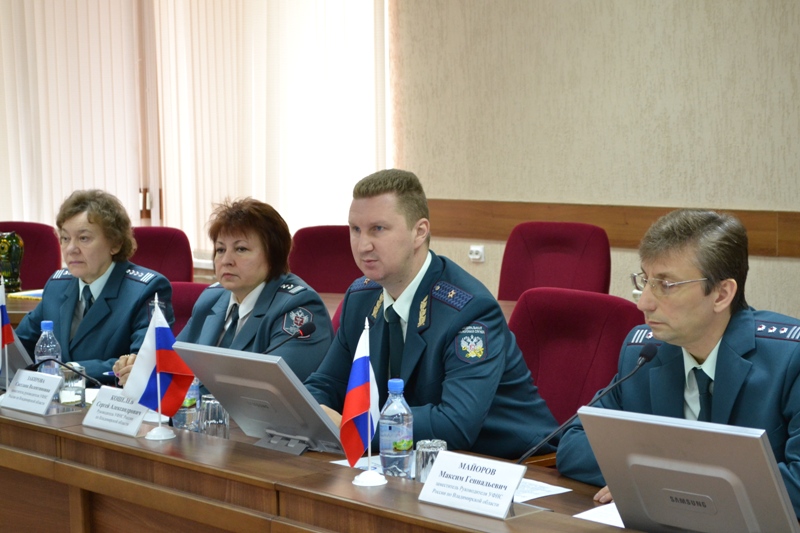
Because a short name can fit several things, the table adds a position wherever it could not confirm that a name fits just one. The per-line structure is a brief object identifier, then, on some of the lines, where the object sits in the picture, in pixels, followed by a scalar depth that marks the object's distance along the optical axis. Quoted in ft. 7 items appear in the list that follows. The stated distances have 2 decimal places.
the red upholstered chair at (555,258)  14.82
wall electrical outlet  19.58
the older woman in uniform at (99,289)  11.52
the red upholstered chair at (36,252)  17.99
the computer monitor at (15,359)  9.66
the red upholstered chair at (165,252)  15.94
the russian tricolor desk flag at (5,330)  9.39
